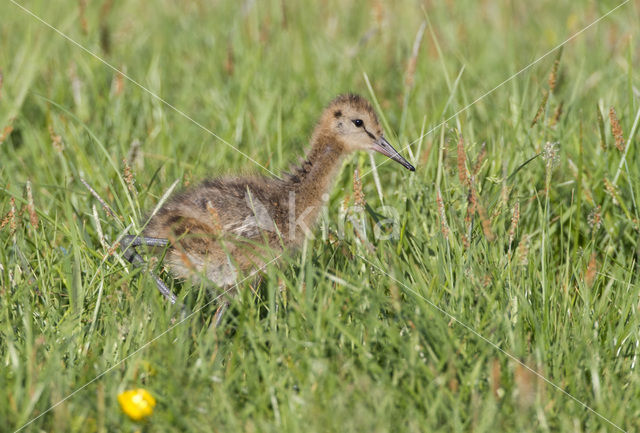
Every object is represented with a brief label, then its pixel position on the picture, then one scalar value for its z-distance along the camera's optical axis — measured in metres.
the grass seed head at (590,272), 5.81
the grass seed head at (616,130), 6.79
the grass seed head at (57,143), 7.98
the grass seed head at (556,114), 8.04
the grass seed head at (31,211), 6.38
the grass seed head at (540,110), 7.56
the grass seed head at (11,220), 6.55
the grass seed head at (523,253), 5.89
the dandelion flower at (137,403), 5.05
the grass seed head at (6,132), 7.40
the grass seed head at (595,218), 6.84
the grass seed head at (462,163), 6.36
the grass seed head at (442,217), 6.38
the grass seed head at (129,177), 6.83
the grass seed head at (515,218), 6.32
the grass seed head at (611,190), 7.13
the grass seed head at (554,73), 7.80
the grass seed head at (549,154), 6.70
